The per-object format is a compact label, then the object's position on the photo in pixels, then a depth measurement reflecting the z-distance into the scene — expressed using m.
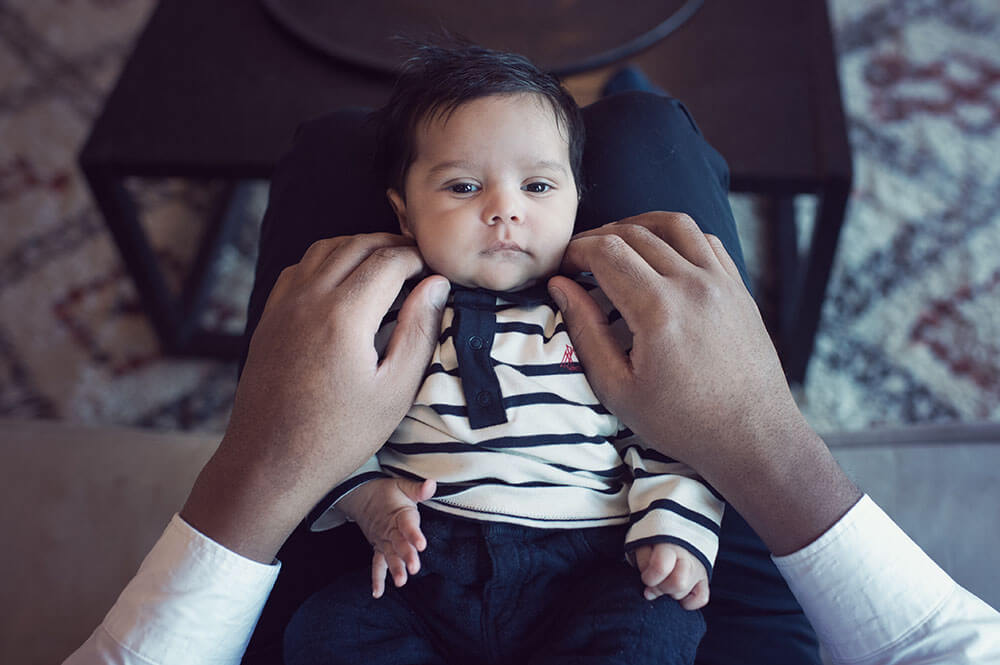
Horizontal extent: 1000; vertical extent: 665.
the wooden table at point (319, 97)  1.14
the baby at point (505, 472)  0.69
